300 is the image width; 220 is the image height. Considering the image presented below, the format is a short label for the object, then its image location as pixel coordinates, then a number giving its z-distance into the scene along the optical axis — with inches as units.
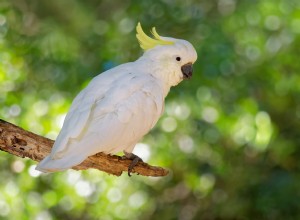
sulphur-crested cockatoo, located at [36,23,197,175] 206.2
